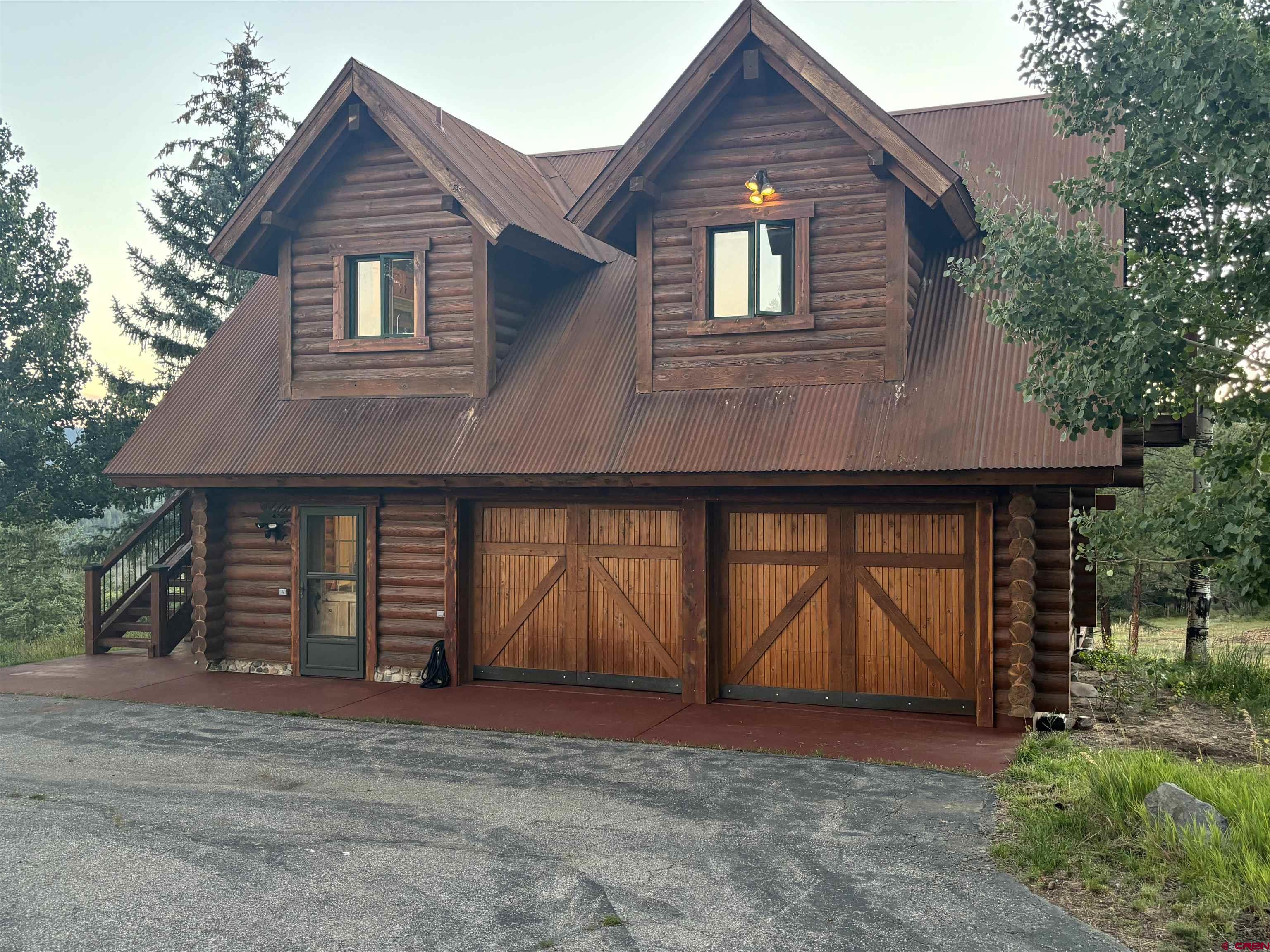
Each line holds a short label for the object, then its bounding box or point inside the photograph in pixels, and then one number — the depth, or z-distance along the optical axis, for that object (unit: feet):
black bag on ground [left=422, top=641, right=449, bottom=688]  43.73
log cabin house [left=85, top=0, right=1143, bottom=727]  37.37
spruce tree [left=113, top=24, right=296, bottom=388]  89.15
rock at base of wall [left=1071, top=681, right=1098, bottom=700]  41.45
